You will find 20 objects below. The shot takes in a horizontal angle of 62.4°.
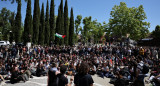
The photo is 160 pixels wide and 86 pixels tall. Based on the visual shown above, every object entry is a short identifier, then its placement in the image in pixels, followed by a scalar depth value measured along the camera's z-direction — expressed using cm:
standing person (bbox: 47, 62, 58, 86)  386
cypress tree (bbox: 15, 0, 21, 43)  3572
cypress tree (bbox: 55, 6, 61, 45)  3831
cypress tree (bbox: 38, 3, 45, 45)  3769
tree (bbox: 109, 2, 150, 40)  3416
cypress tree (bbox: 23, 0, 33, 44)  3325
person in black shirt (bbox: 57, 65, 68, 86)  371
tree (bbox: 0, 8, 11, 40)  5286
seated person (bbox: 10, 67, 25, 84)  912
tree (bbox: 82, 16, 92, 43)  5738
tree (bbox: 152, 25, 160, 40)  5089
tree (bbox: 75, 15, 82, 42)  5897
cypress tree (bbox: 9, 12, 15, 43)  3866
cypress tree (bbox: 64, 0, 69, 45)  4044
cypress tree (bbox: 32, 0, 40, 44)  3641
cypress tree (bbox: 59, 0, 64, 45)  3853
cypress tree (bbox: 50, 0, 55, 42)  3947
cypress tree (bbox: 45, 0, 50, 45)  3909
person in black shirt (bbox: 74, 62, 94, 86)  341
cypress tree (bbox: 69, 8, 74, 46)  4147
